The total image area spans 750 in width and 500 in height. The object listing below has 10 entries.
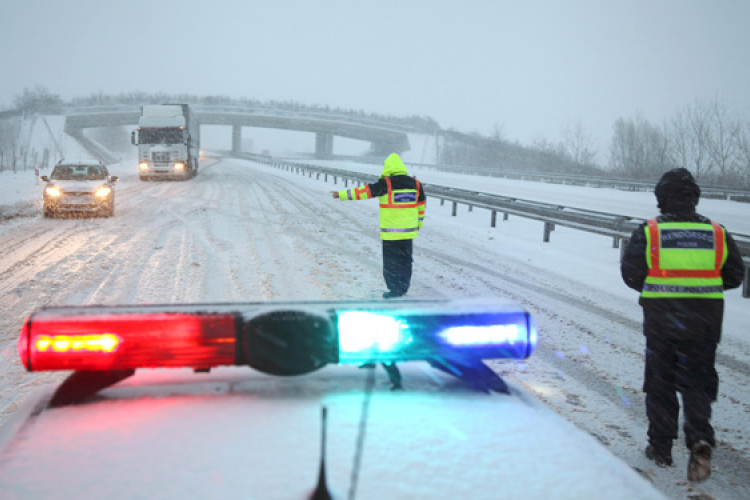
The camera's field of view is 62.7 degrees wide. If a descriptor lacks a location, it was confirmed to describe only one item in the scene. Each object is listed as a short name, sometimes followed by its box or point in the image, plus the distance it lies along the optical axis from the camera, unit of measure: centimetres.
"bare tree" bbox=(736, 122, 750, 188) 4262
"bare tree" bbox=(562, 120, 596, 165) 7175
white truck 3569
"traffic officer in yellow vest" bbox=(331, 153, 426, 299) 857
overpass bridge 10044
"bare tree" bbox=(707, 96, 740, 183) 4397
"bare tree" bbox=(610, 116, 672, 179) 5541
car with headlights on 1725
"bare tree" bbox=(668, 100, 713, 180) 4641
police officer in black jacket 396
